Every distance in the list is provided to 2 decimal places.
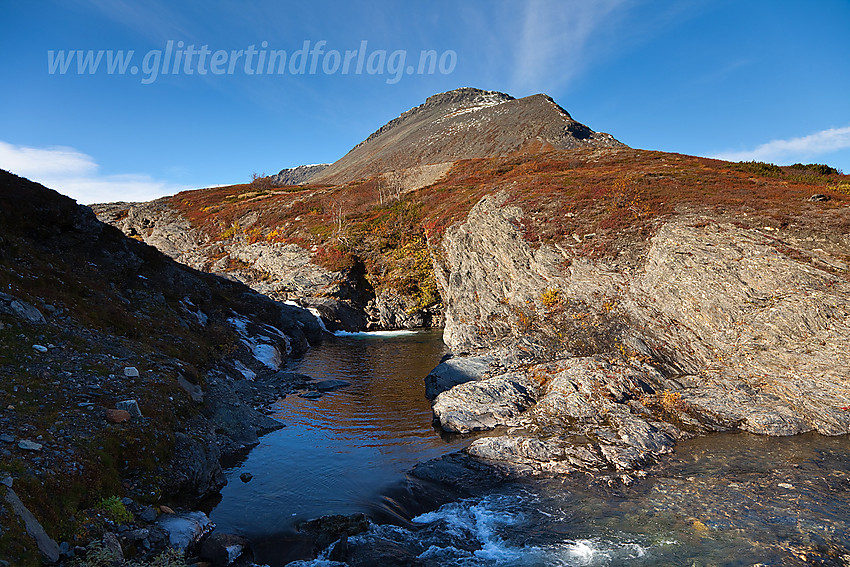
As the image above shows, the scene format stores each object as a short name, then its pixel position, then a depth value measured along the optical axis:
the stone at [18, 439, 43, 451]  11.40
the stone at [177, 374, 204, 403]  19.52
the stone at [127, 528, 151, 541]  11.20
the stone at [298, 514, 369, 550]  13.45
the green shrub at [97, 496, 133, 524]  11.41
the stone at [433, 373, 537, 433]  22.39
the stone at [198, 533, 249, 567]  11.90
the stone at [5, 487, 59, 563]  9.36
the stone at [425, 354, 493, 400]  27.23
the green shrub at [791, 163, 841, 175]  49.25
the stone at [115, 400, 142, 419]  15.05
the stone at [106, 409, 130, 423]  14.30
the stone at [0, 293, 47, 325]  16.81
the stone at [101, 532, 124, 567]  10.00
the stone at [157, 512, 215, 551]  11.85
